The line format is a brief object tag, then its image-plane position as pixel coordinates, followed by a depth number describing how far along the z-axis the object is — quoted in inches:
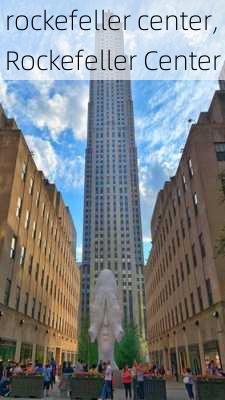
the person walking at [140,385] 613.5
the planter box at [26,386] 586.9
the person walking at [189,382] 621.8
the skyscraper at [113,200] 5310.0
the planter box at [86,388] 581.6
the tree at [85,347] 2352.6
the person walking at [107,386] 556.9
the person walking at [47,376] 681.6
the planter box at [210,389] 516.4
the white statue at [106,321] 940.0
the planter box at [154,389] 584.0
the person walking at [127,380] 634.8
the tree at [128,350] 2734.7
